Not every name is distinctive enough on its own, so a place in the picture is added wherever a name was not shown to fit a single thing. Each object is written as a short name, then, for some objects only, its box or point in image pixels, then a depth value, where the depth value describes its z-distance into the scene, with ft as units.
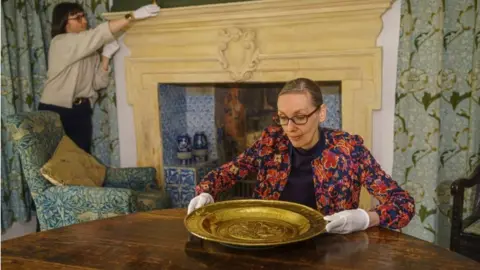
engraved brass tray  3.88
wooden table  3.71
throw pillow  8.22
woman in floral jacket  5.13
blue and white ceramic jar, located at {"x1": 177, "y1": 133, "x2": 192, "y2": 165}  11.19
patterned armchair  7.77
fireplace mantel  8.70
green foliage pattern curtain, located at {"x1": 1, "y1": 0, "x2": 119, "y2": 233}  10.42
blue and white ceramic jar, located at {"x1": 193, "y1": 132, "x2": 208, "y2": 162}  11.34
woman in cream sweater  10.18
